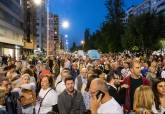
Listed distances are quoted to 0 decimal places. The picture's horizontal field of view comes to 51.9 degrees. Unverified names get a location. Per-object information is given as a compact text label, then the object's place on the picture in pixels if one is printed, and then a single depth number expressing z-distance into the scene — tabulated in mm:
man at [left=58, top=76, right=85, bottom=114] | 3150
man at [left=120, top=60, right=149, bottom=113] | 3538
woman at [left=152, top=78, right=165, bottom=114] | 2800
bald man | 2203
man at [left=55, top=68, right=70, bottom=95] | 4037
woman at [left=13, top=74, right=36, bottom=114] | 3161
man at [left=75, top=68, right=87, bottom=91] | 4278
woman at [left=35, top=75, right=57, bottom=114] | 3262
